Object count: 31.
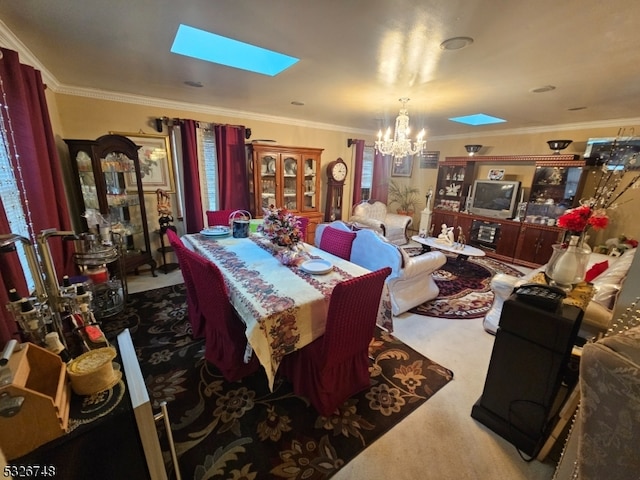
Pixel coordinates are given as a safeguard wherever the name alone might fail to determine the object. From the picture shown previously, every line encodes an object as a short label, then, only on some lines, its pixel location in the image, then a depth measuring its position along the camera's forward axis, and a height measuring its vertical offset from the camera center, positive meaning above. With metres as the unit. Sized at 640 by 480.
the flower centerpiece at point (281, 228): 2.06 -0.42
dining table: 1.37 -0.69
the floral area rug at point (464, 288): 2.90 -1.37
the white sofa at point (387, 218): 5.09 -0.79
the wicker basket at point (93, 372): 0.81 -0.63
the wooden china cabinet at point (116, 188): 2.88 -0.25
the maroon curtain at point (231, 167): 3.76 +0.07
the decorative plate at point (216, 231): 2.68 -0.61
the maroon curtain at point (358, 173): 5.34 +0.08
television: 4.59 -0.27
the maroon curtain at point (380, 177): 5.77 +0.02
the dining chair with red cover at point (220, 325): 1.57 -1.02
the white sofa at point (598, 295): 1.77 -0.83
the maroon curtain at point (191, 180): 3.51 -0.13
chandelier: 2.95 +0.43
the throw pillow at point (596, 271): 2.48 -0.78
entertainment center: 4.11 -0.28
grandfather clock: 4.97 -0.23
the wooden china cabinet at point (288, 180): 4.00 -0.09
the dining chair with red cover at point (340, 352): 1.41 -1.05
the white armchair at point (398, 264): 2.53 -0.85
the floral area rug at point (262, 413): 1.35 -1.45
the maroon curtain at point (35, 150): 1.71 +0.10
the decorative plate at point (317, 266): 1.82 -0.64
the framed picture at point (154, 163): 3.35 +0.07
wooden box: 0.64 -0.63
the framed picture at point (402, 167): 6.28 +0.29
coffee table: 3.77 -0.98
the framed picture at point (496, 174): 4.82 +0.16
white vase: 1.59 -0.47
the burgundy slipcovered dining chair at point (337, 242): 2.37 -0.60
